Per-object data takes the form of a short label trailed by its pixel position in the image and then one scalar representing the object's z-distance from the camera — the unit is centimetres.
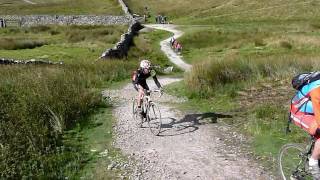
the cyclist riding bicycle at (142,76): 1330
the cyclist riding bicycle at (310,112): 687
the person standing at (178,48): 4188
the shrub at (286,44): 4022
